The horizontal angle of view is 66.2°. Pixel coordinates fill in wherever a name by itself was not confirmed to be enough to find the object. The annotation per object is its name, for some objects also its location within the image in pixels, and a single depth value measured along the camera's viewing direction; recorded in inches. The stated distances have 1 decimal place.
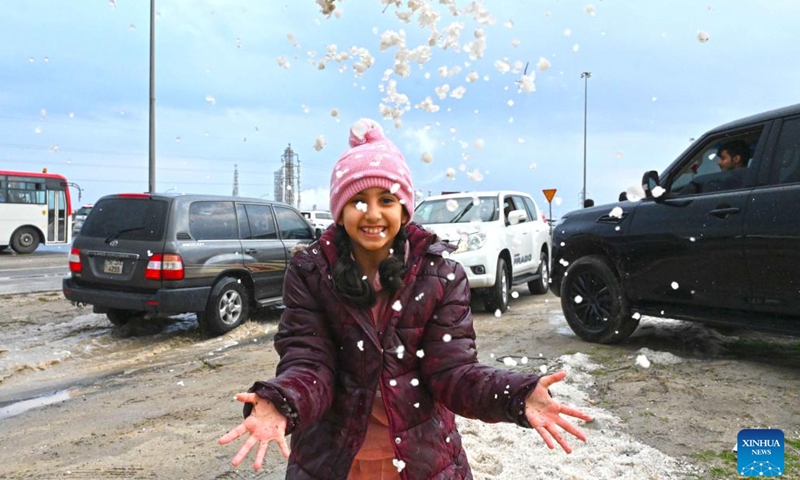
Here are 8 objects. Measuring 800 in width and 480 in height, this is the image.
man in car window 201.5
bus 858.8
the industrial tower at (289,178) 1226.1
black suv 183.0
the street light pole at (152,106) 658.8
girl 73.0
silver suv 288.0
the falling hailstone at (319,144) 125.1
